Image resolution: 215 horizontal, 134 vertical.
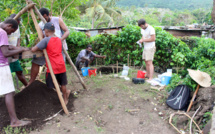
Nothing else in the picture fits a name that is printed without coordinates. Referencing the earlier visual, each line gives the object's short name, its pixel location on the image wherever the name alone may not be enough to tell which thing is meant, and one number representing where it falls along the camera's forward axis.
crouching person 6.15
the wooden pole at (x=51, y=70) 3.02
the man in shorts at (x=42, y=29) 3.53
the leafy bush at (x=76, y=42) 7.58
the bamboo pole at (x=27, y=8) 3.19
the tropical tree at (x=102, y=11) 24.20
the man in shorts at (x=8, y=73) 2.53
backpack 3.52
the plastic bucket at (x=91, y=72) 5.60
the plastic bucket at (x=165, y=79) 4.85
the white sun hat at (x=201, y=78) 3.56
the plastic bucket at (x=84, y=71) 5.67
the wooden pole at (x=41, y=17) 3.32
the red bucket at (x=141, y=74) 5.35
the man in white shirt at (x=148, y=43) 4.89
